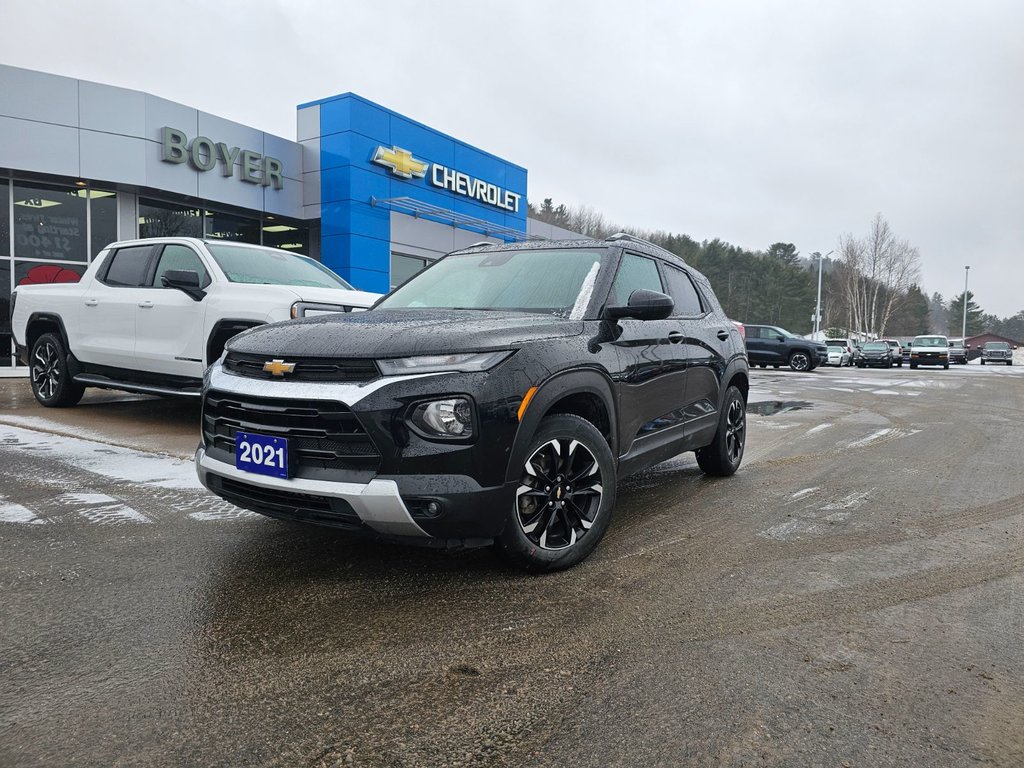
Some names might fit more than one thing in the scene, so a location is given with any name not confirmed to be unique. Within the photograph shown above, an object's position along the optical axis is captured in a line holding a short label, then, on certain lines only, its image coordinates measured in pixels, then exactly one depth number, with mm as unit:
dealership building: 15570
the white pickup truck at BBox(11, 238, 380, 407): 6594
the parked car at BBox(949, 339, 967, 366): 45844
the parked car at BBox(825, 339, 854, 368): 35625
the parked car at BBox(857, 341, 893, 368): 36562
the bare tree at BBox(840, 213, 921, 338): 63344
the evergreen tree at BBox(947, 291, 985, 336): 107325
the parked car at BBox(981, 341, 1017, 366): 47688
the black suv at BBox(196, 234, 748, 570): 2891
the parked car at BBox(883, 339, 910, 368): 38272
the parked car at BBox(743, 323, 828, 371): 26984
